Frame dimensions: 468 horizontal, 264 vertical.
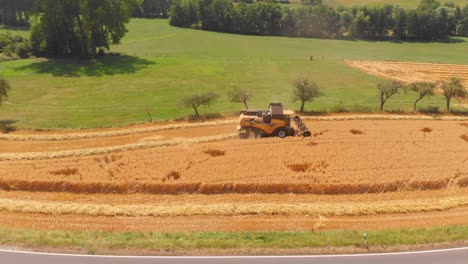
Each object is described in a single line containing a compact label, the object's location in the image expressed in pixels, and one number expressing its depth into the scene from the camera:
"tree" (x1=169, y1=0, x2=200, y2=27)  110.75
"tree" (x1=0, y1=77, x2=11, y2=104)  40.62
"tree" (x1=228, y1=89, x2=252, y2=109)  40.94
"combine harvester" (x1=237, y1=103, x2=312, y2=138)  33.09
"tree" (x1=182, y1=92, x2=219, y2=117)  40.53
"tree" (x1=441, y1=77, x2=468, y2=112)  42.85
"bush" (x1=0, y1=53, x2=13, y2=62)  67.51
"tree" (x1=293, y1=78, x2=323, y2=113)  41.47
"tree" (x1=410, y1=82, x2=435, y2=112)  42.88
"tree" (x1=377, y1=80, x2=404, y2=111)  42.89
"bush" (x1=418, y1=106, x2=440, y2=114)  43.55
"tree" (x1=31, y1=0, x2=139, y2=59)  66.75
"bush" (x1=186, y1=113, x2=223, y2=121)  40.69
